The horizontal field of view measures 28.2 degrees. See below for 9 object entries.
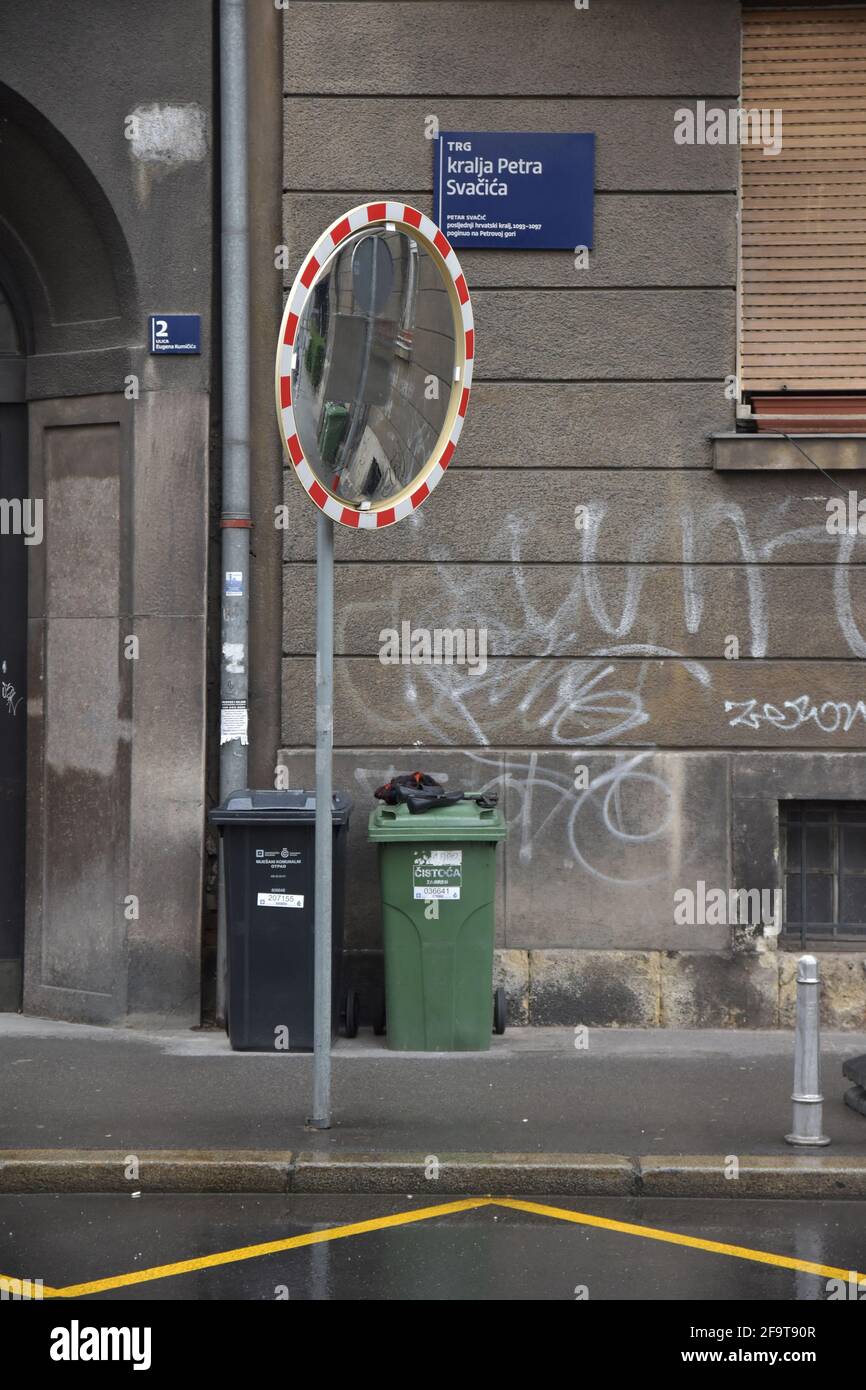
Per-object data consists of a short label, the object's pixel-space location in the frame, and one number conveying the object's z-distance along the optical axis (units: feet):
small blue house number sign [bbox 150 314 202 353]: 29.22
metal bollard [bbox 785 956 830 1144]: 21.90
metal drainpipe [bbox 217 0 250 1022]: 29.19
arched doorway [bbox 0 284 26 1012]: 31.12
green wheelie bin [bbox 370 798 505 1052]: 27.07
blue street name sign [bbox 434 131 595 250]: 29.45
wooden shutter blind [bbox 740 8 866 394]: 30.04
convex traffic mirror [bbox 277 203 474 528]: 21.12
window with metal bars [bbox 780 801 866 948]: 30.14
